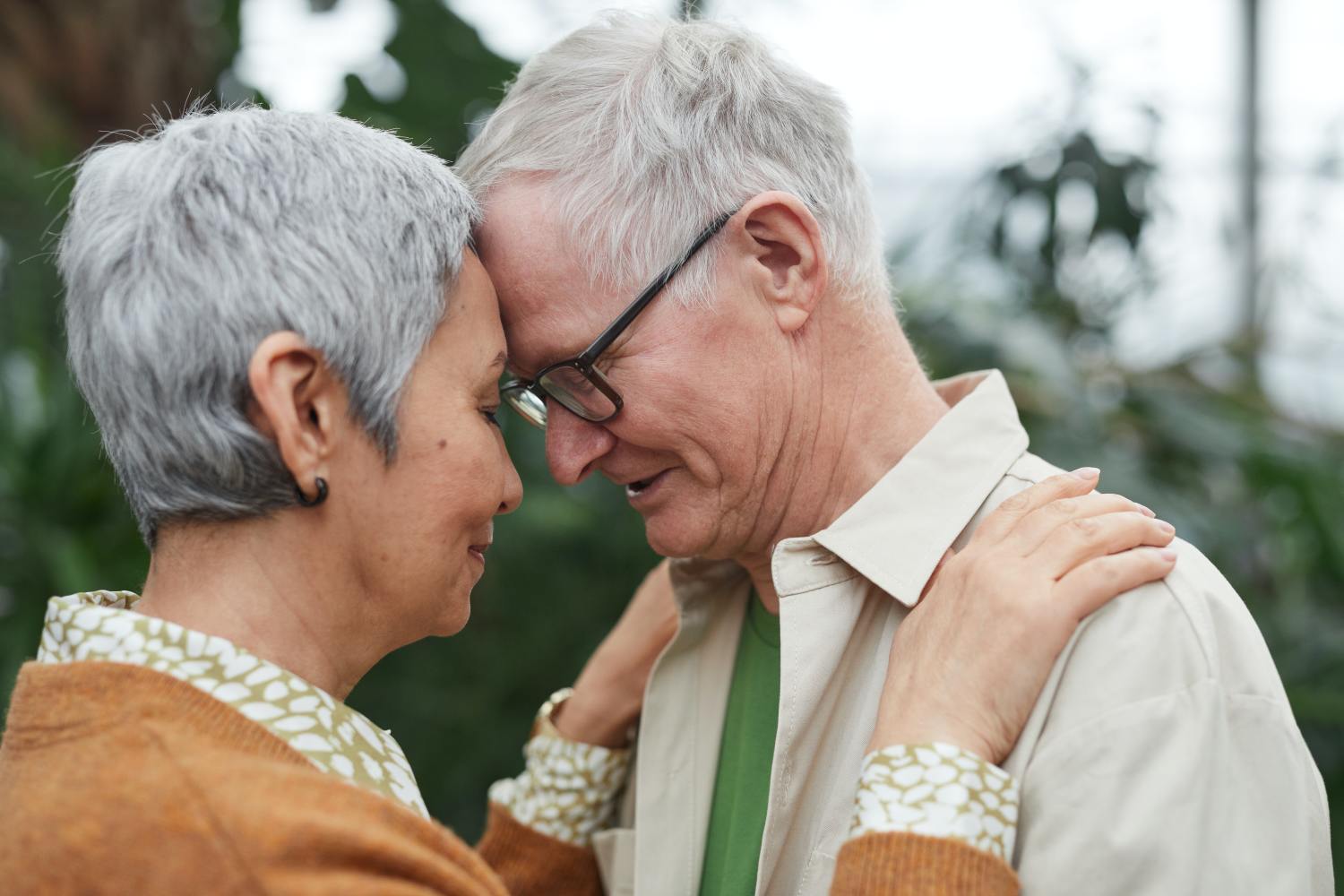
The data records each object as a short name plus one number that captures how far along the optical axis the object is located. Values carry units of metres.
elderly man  1.47
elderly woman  1.08
